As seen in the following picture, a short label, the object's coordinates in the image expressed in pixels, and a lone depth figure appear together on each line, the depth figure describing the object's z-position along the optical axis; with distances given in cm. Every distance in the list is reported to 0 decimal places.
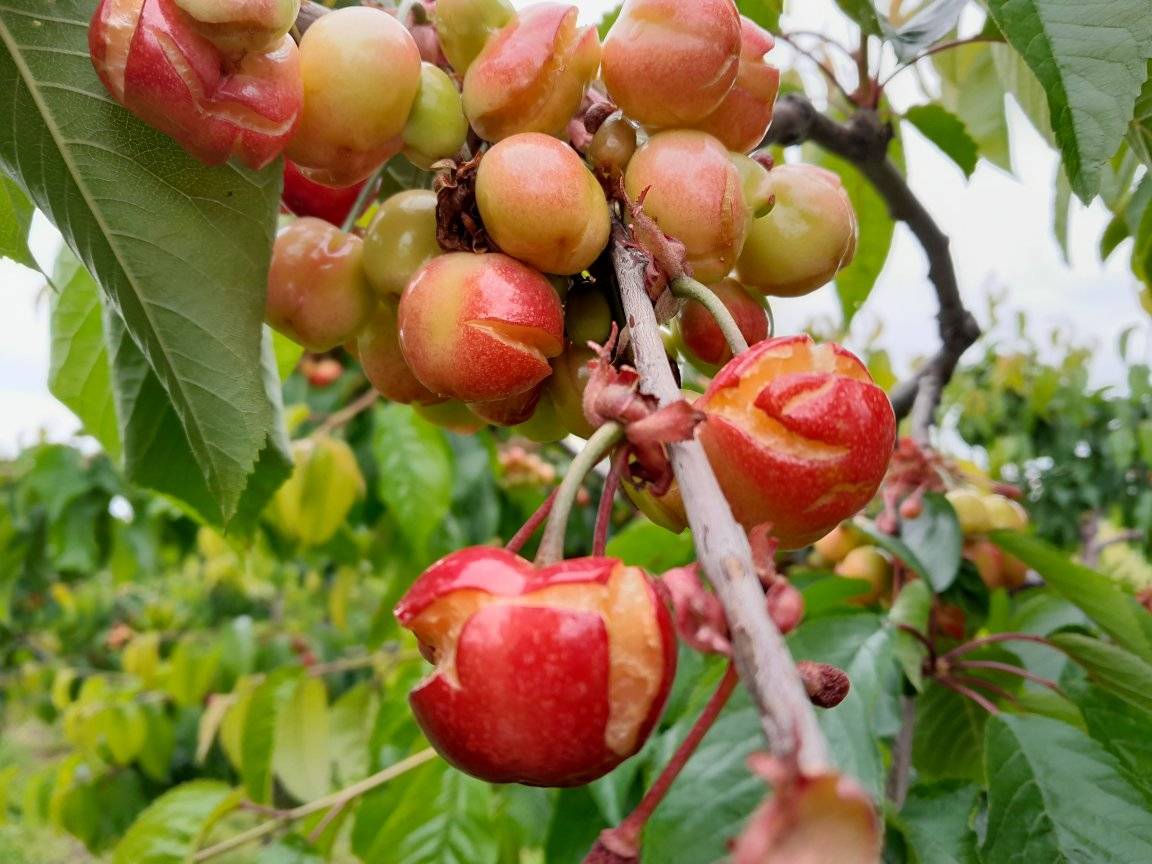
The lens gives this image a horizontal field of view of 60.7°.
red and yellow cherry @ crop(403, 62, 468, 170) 13
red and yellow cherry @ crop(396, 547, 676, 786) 8
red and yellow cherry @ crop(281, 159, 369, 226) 17
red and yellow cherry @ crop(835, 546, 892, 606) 28
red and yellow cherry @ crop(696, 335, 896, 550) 9
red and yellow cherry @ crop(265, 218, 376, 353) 14
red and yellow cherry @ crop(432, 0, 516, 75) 13
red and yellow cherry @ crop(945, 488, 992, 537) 28
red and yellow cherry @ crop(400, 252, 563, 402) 11
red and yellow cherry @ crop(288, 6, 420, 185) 12
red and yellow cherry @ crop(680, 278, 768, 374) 13
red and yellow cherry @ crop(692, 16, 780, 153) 13
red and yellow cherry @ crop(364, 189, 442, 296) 13
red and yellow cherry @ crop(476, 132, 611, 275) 11
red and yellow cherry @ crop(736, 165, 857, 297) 13
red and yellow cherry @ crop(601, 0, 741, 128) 12
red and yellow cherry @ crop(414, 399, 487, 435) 15
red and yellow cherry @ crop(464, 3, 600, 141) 12
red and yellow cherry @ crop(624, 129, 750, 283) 11
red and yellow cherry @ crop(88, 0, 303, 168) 10
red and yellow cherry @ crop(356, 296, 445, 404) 15
